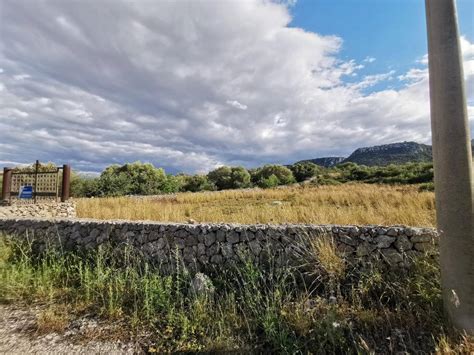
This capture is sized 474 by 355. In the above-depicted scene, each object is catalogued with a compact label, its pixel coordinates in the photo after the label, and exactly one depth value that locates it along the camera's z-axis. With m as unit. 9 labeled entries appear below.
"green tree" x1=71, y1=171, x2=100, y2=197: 19.16
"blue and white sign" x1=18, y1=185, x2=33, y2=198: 10.08
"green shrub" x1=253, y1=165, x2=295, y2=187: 32.91
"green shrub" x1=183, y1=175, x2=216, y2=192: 29.05
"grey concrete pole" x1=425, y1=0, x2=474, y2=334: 2.48
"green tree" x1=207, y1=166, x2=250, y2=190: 30.84
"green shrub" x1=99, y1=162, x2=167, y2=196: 20.38
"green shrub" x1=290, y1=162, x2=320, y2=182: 37.07
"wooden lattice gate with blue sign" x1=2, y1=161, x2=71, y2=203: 9.95
